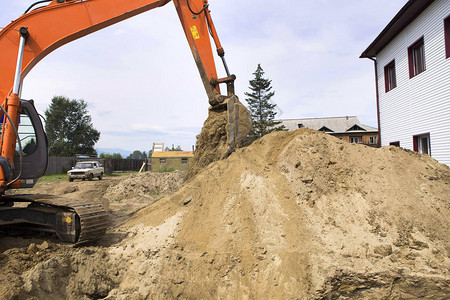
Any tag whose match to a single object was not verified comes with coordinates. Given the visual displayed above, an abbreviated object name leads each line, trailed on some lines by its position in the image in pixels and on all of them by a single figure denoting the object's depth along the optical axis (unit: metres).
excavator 4.97
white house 9.03
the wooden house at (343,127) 38.72
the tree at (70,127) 43.25
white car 19.58
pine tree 38.97
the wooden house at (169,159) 31.17
